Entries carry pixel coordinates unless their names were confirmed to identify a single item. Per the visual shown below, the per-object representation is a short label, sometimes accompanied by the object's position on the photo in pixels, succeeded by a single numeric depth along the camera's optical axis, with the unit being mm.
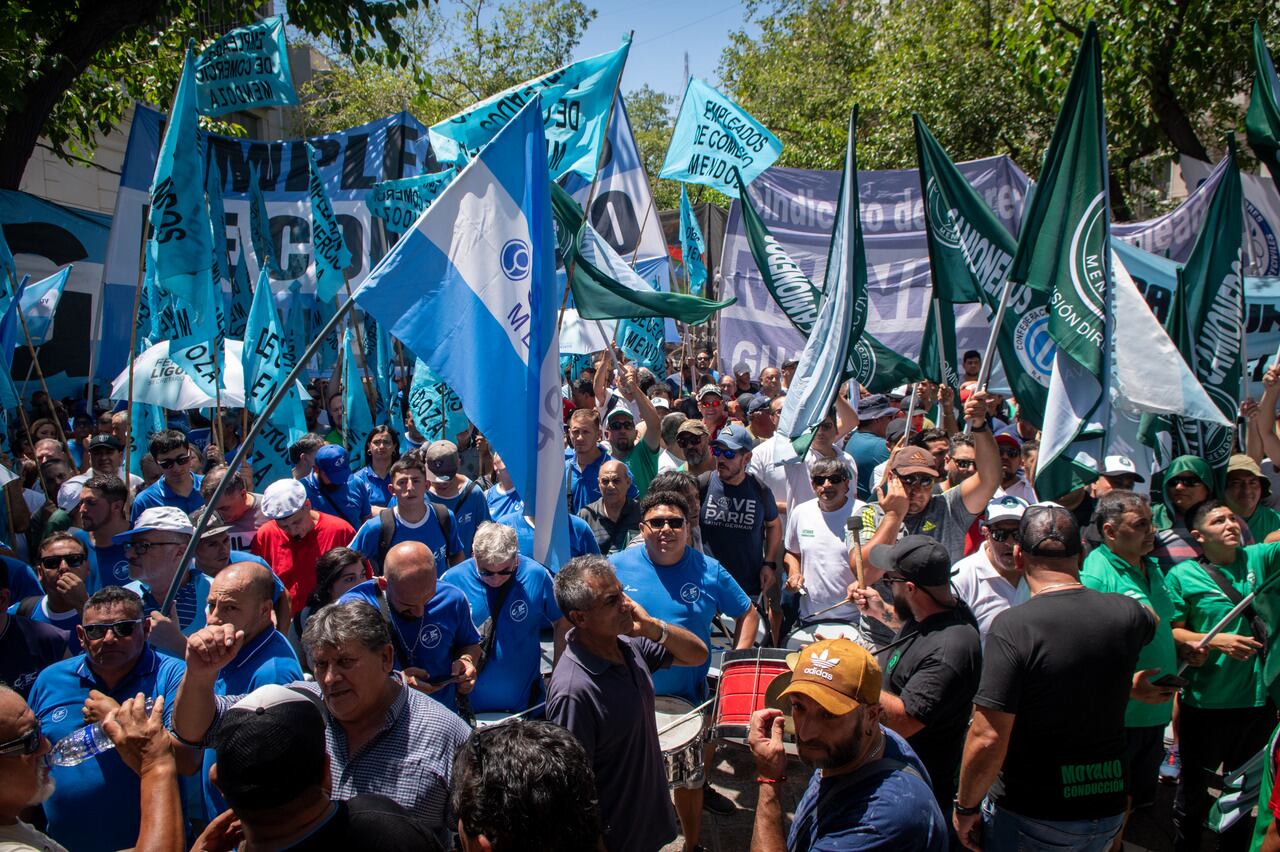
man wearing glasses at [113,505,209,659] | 4262
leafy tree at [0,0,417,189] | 9164
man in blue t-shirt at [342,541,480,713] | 3818
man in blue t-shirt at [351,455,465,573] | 5371
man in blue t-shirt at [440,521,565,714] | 4312
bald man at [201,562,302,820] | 3355
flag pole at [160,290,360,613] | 3594
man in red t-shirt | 5160
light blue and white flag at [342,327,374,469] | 7605
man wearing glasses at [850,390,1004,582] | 4797
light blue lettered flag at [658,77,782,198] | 9523
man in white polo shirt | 4359
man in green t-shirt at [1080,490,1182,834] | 3873
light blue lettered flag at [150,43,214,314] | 5551
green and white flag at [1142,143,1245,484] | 5977
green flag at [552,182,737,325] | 6172
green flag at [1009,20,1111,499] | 4711
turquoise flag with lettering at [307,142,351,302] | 7723
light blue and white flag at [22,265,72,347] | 8883
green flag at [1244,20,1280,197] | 5746
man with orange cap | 2359
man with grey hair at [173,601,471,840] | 2797
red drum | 3881
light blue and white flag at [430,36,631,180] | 7211
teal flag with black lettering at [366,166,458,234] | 7703
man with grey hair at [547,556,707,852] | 3219
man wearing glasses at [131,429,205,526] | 5988
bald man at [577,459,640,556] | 5988
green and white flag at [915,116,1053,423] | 5895
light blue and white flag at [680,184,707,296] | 11538
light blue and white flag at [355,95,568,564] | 3783
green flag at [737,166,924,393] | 6660
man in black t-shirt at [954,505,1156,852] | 3115
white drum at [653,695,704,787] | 3833
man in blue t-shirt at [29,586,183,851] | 3088
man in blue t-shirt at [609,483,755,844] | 4500
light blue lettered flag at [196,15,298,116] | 7836
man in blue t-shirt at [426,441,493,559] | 6008
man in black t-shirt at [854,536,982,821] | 3203
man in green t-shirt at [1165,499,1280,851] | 4254
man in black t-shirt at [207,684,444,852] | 2121
